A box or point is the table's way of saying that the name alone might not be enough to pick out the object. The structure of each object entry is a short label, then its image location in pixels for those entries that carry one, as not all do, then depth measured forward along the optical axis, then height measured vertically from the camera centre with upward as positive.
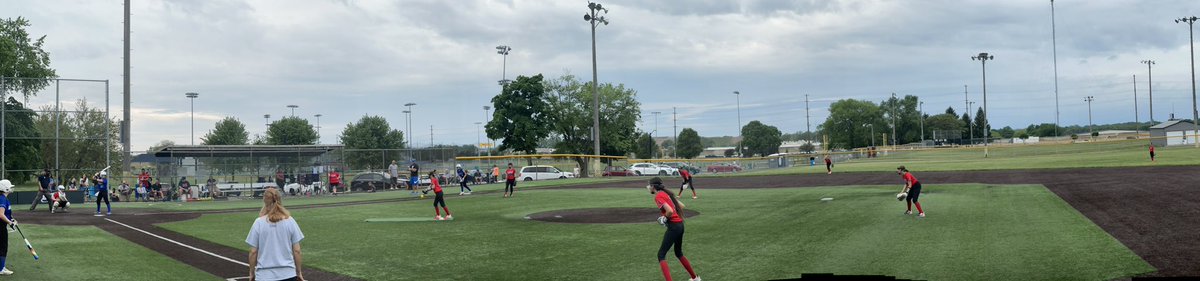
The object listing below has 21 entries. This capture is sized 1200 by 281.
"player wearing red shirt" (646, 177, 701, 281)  11.06 -1.02
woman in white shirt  7.54 -0.82
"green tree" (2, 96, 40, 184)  34.66 +1.41
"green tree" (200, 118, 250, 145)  100.31 +4.15
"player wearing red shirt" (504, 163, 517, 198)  32.60 -0.93
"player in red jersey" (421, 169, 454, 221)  22.15 -1.07
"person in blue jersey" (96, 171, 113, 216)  26.98 -0.78
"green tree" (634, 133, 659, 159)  141.25 +1.60
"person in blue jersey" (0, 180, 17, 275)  12.80 -0.92
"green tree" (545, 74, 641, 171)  85.00 +4.58
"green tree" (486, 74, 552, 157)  73.75 +4.33
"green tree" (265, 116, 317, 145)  103.00 +4.36
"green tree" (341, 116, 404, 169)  98.69 +3.51
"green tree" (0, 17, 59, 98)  51.06 +8.59
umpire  26.92 -0.62
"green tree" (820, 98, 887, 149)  163.88 +6.36
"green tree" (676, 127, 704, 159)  156.18 +2.21
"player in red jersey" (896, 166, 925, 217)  18.62 -1.01
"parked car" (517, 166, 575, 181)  55.78 -1.23
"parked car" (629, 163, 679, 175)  62.09 -1.29
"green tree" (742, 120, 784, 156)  179.45 +3.39
